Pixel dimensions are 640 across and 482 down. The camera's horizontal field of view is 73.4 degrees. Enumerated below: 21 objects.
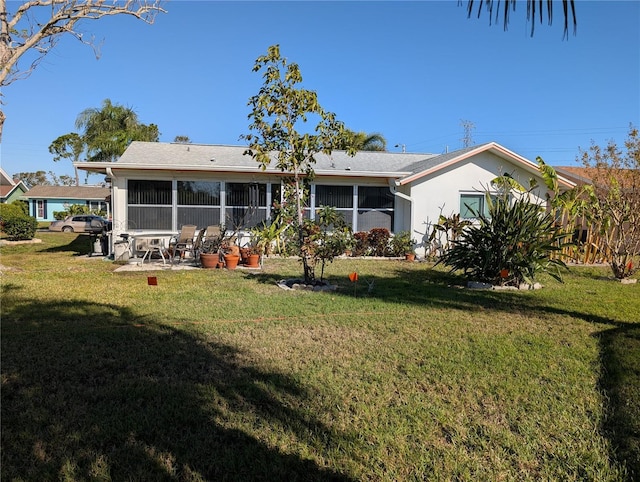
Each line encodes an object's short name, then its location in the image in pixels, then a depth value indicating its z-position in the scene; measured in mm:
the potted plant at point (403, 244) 15445
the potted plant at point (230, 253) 12185
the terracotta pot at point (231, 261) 12156
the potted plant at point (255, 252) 12537
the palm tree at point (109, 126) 29609
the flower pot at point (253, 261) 12523
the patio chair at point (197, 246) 13298
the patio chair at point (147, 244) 13094
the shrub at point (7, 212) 22033
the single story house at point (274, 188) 14750
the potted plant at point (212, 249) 12195
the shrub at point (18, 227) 21128
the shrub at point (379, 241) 15609
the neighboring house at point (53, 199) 46688
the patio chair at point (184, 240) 13401
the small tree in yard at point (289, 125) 8992
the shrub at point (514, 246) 9617
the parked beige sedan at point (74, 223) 33875
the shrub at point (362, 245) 15427
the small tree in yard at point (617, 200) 11312
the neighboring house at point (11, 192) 44219
